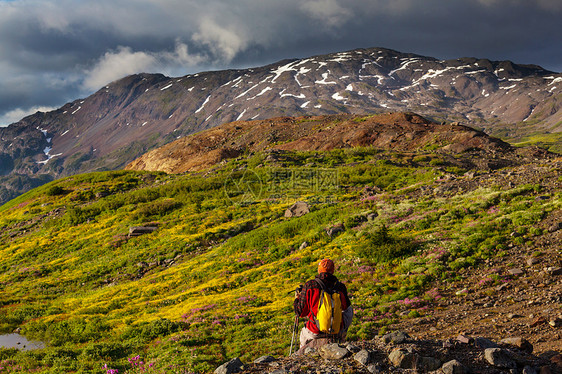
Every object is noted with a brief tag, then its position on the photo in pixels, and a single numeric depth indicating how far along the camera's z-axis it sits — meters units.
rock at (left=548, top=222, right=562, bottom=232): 18.41
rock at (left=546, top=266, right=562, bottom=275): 15.05
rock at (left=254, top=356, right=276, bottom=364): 10.23
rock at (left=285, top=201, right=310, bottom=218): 36.46
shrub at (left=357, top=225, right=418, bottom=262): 21.02
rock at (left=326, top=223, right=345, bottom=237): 27.98
